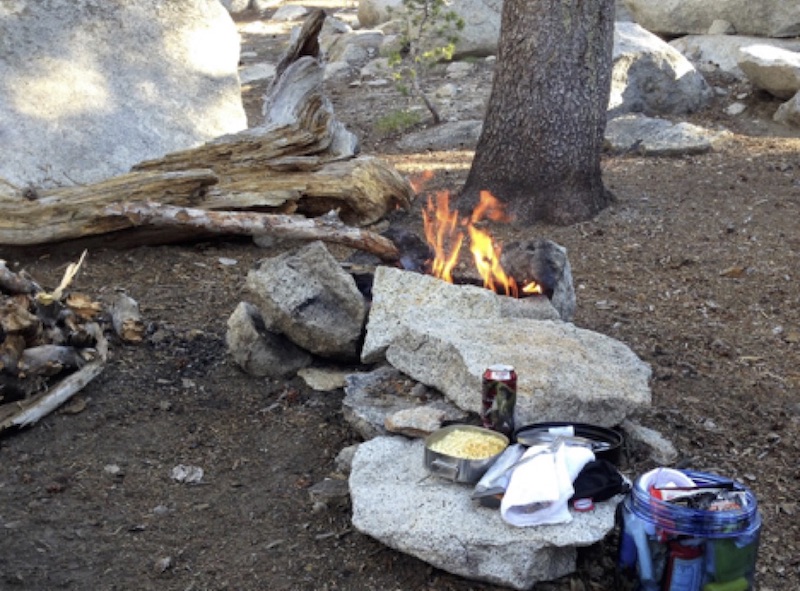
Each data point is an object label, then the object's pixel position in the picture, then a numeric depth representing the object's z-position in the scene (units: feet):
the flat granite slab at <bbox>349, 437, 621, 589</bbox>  11.51
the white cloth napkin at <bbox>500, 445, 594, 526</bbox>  11.53
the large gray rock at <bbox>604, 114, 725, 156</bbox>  30.68
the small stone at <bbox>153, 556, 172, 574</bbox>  12.71
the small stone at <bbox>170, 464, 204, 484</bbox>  14.74
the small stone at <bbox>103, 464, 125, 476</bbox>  14.82
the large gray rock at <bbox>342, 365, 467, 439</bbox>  14.46
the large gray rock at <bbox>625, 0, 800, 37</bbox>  41.91
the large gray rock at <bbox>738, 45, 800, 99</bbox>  34.96
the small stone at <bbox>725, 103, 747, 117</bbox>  36.17
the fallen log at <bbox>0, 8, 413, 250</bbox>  21.90
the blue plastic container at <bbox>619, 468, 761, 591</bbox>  10.81
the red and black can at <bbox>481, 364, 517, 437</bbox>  12.88
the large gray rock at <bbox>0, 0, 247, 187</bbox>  25.38
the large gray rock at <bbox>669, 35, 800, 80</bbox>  41.16
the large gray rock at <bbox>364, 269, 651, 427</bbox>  13.88
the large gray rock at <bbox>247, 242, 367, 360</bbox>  16.66
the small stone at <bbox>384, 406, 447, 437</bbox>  13.75
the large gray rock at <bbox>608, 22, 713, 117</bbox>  35.76
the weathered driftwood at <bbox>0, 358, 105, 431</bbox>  15.55
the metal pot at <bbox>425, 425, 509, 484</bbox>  12.35
